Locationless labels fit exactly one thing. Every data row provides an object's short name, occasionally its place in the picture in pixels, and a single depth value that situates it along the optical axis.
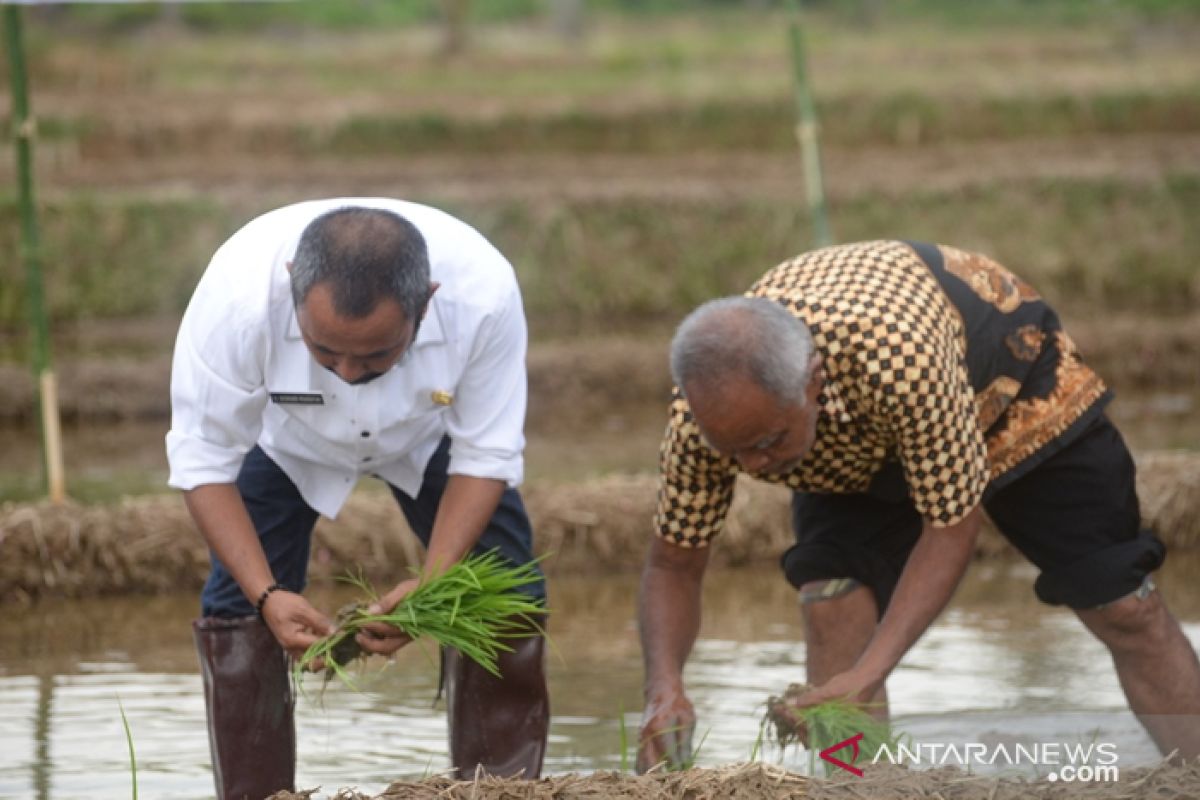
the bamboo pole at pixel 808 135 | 16.95
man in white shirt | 6.88
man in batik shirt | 7.15
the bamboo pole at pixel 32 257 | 13.53
